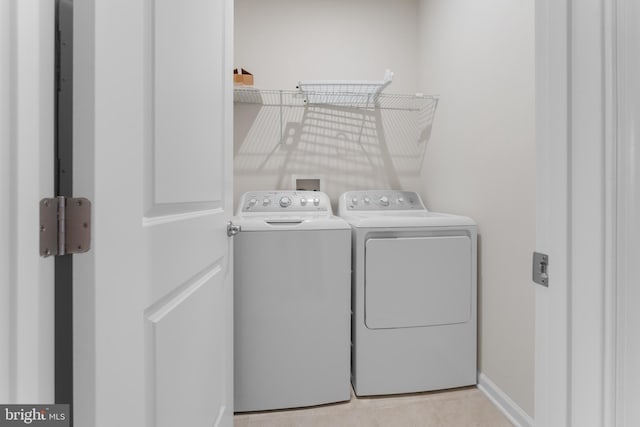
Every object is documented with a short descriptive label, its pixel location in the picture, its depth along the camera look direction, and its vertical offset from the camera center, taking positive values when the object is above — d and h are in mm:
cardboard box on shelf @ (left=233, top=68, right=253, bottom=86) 1981 +880
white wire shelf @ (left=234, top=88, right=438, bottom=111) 2115 +827
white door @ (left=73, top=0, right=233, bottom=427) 466 +5
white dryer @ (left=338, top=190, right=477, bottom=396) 1569 -480
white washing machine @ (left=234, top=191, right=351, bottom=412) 1485 -501
